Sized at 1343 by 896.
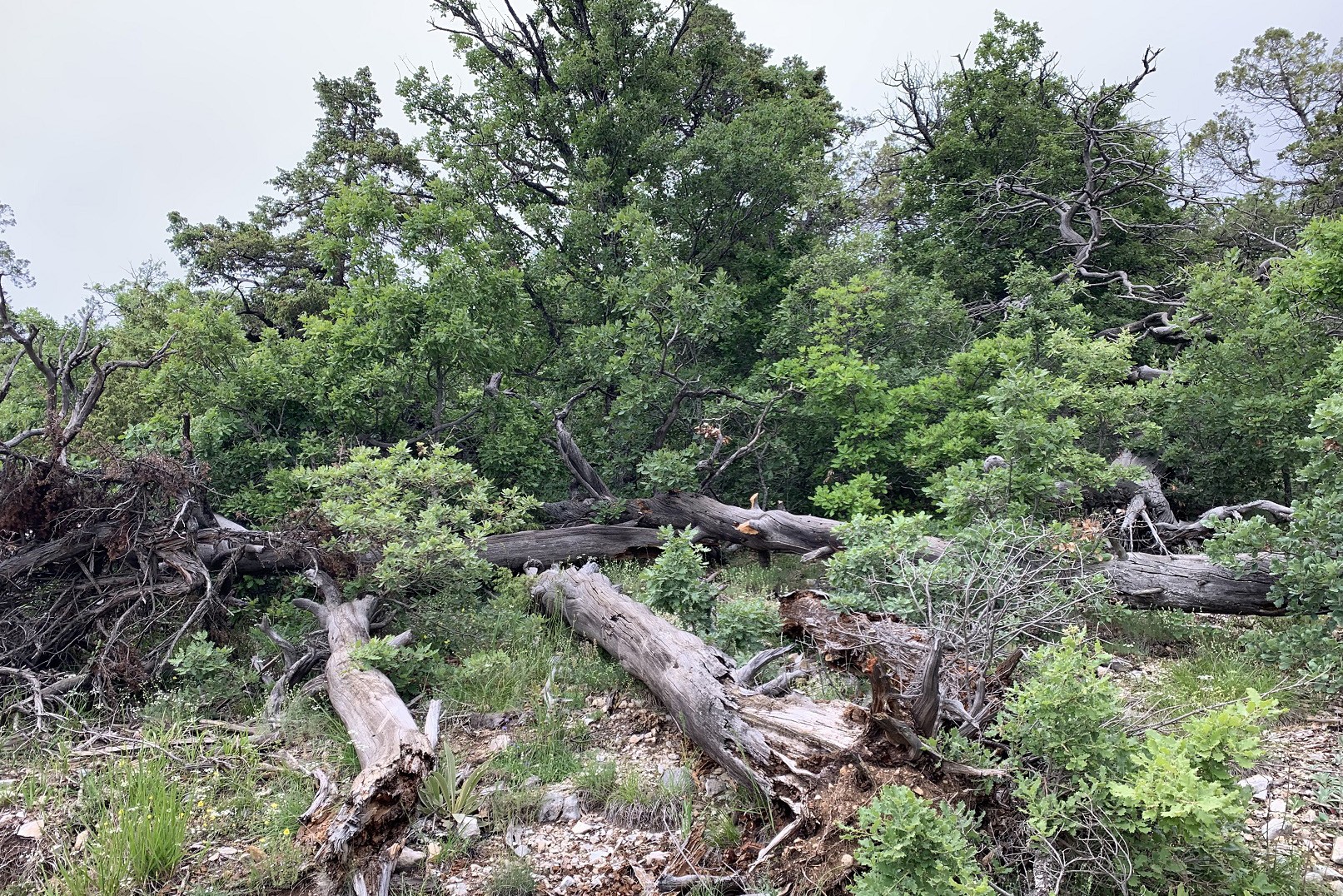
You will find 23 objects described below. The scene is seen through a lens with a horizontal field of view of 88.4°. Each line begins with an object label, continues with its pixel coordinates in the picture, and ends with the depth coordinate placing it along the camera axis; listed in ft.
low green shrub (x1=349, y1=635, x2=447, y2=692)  13.87
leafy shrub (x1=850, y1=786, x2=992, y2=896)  7.13
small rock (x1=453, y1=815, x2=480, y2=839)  10.19
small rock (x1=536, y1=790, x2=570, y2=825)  10.86
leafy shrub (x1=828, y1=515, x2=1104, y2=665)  10.03
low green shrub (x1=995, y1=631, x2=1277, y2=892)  6.88
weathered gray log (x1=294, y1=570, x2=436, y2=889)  9.14
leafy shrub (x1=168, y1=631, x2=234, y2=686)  14.89
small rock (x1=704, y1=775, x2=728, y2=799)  11.00
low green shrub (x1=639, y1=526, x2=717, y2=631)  16.14
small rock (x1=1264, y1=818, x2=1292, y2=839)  8.75
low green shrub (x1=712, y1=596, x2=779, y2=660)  15.19
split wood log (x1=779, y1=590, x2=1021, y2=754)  8.80
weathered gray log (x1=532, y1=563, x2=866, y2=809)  9.78
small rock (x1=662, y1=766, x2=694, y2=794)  11.03
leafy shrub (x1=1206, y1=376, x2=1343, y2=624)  13.23
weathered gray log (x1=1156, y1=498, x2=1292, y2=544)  17.57
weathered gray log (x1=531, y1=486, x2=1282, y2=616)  15.87
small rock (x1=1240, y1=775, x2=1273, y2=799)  9.55
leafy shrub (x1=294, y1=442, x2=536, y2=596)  15.35
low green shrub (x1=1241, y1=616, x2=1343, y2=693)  12.17
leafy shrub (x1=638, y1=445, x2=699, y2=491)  26.04
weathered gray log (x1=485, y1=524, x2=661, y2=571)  25.03
